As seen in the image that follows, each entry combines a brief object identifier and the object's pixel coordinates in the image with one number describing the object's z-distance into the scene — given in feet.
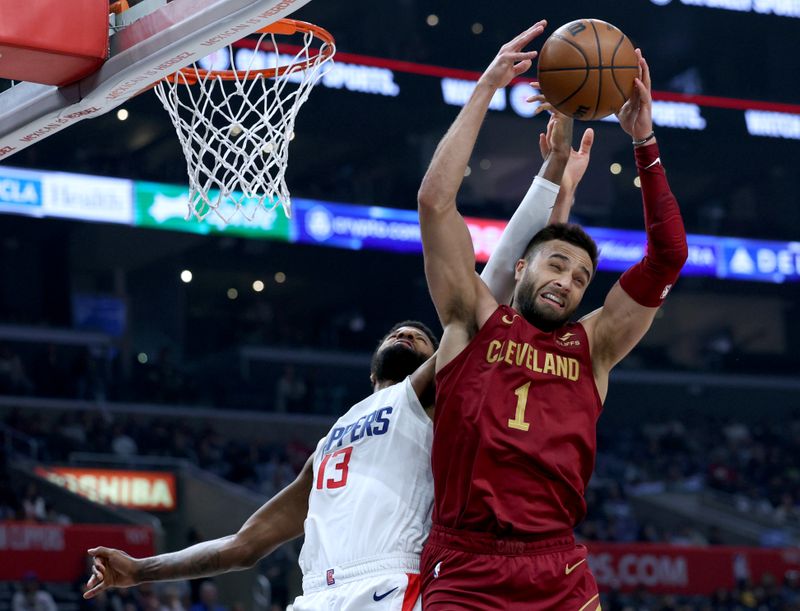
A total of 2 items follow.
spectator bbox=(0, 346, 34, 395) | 63.62
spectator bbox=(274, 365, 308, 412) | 71.10
